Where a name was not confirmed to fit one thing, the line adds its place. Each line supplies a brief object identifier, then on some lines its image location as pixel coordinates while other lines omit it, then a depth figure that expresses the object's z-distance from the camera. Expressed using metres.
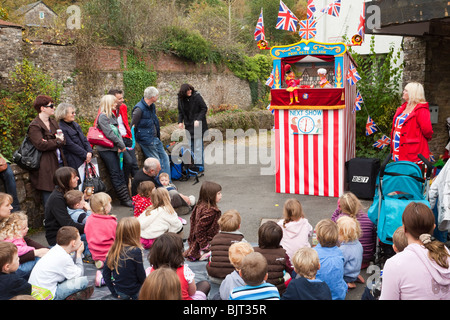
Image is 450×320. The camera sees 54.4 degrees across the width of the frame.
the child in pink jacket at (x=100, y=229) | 4.80
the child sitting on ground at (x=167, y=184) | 6.63
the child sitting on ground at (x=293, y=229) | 4.62
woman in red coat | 6.12
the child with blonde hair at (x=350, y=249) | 4.32
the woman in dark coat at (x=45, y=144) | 6.04
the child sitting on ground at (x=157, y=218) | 5.14
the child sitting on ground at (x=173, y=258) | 3.50
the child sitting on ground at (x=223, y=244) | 4.24
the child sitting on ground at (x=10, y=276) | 3.37
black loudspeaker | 7.12
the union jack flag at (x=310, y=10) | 7.26
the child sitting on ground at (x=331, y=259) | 3.92
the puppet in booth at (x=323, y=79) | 7.69
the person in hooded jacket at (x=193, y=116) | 9.05
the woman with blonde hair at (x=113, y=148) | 7.16
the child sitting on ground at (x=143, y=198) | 5.70
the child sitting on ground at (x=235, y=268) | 3.70
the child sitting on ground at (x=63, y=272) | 3.97
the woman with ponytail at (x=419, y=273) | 2.74
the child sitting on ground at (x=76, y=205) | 5.13
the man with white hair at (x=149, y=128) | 8.03
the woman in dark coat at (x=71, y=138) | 6.48
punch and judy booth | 7.30
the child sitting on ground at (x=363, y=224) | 4.72
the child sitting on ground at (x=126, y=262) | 3.78
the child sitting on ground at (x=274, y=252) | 3.86
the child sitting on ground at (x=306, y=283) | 3.33
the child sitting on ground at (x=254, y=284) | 3.12
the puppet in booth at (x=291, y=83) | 7.48
